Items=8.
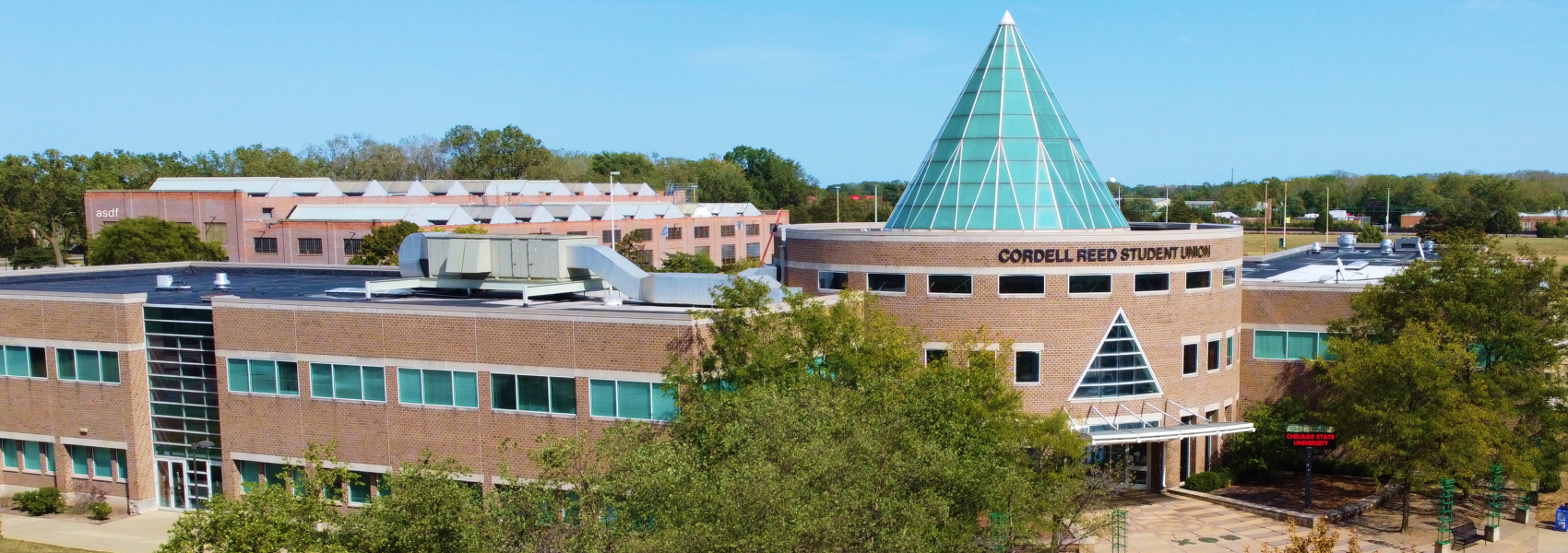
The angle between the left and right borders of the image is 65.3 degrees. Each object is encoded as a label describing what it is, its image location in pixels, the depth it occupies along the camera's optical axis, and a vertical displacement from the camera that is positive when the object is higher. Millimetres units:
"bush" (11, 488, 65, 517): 42469 -10424
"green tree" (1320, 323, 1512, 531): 37656 -7212
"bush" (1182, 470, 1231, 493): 43969 -10634
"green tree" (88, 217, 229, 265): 88438 -3217
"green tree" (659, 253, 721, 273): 86188 -5111
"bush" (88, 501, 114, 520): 41594 -10508
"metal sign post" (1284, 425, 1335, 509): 41531 -8536
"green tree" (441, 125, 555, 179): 190250 +6254
